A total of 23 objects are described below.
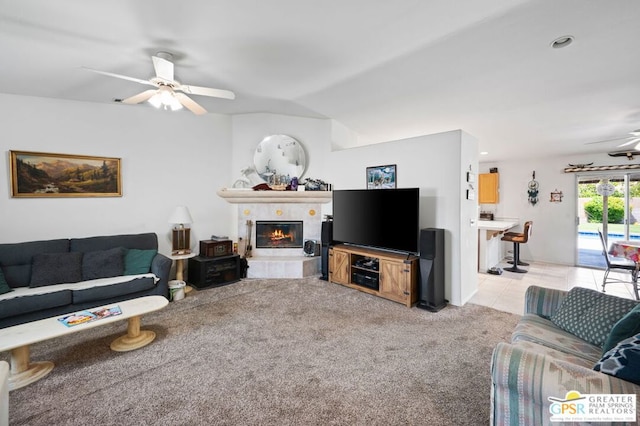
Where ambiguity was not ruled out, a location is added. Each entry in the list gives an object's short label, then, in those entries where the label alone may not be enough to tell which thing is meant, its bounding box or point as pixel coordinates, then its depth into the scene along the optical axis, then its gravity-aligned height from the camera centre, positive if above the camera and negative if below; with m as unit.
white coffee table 2.02 -0.92
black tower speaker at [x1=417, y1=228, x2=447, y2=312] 3.40 -0.78
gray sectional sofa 2.74 -0.74
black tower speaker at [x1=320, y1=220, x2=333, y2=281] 4.53 -0.56
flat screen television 3.56 -0.15
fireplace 4.96 -0.45
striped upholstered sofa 1.17 -0.76
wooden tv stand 3.52 -0.89
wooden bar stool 5.58 -0.68
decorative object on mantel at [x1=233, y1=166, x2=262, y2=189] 4.80 +0.51
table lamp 4.05 -0.39
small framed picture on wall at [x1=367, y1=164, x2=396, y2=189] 4.14 +0.46
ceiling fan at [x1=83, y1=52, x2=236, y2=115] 2.43 +1.13
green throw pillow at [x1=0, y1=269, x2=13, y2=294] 2.85 -0.76
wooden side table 4.02 -0.79
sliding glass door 5.71 -0.07
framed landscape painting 3.44 +0.46
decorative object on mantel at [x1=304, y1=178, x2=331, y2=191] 4.80 +0.39
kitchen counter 5.25 -0.70
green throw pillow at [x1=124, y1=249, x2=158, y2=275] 3.49 -0.64
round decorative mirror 4.74 +0.87
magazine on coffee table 2.29 -0.89
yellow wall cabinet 7.34 +0.47
